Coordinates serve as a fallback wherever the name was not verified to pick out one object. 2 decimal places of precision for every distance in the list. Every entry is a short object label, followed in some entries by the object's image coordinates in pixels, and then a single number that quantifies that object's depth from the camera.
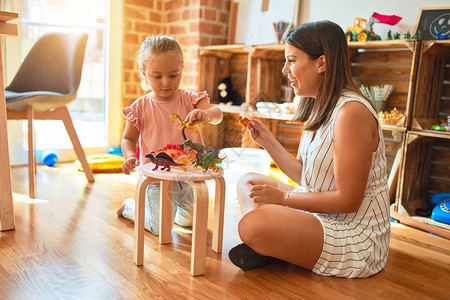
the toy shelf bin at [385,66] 2.29
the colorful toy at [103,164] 2.63
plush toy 3.02
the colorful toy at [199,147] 1.27
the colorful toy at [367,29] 2.20
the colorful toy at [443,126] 1.93
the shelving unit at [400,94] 2.00
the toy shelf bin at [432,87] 1.98
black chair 2.12
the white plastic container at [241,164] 2.29
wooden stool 1.19
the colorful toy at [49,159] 2.77
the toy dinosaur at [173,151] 1.29
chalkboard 2.03
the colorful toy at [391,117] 2.07
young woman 1.20
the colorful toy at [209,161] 1.23
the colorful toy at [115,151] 3.09
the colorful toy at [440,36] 1.95
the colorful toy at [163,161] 1.25
